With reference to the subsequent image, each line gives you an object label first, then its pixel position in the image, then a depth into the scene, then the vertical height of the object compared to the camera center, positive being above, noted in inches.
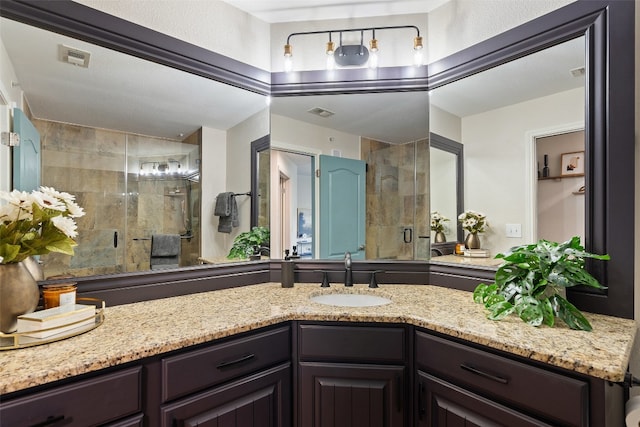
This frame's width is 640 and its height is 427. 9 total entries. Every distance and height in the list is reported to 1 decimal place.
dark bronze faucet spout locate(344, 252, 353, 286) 79.9 -13.6
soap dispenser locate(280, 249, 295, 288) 79.7 -13.4
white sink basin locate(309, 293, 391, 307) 73.3 -18.2
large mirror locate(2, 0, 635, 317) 53.8 +19.1
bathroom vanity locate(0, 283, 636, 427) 38.2 -20.0
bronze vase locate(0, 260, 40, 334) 44.1 -10.4
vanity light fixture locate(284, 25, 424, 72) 84.3 +40.8
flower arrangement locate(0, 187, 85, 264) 44.6 -1.5
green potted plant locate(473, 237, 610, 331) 49.1 -10.1
